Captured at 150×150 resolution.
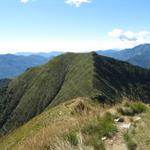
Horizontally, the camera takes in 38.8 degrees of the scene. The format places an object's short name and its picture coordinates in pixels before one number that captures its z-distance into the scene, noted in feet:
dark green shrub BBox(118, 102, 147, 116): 25.36
